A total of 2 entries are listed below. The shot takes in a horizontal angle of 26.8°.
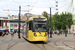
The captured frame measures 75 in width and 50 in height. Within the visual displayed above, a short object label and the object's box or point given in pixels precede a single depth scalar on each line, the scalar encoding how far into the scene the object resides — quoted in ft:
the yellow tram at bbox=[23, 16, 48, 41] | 58.23
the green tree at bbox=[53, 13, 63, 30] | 229.66
